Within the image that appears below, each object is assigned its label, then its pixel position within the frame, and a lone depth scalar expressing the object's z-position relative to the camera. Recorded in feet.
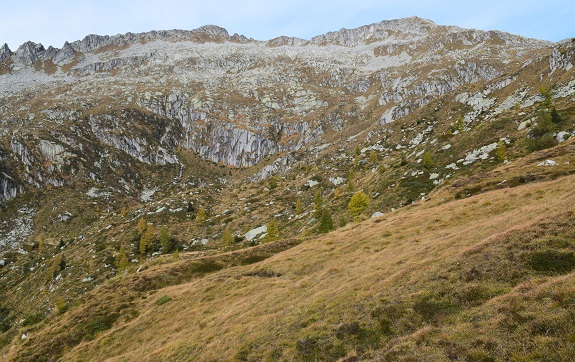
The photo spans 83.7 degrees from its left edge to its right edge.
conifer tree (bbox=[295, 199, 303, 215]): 415.03
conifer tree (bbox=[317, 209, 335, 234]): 265.44
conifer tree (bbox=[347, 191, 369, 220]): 284.41
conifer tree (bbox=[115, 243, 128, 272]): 341.95
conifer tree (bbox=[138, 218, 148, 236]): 449.48
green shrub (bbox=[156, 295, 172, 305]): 153.69
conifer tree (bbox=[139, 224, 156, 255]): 402.31
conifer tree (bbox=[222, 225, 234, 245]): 357.82
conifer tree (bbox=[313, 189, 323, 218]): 355.36
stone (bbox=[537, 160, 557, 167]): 173.32
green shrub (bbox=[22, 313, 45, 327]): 202.59
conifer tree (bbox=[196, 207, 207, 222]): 481.87
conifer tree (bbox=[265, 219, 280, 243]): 314.51
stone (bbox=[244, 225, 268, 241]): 371.86
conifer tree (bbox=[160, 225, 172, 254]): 402.91
